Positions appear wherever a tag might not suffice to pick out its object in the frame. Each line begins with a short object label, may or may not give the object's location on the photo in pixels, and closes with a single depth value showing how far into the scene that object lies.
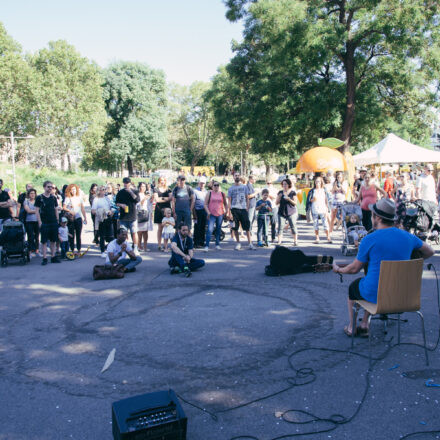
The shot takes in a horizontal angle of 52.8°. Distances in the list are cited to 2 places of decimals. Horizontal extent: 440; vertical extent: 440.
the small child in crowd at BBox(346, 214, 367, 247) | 10.37
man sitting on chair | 4.54
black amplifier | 2.97
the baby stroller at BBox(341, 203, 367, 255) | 10.41
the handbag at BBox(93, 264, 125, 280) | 9.00
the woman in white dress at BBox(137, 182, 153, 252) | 11.97
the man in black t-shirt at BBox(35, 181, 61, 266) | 10.58
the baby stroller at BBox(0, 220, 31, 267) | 10.90
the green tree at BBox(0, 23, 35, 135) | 43.78
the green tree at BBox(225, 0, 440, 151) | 21.08
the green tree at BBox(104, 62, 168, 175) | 53.69
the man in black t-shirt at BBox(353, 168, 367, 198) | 13.69
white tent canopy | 18.78
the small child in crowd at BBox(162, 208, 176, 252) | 11.91
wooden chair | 4.33
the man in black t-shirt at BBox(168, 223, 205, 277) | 9.35
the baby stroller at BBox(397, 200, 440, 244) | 11.24
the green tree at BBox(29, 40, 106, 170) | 45.97
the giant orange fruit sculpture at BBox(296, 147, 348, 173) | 17.67
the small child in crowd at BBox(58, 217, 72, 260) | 11.34
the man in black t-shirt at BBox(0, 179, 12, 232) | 11.88
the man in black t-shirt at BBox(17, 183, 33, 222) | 12.11
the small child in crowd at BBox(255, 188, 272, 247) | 12.16
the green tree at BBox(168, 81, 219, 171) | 69.50
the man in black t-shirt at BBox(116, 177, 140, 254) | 11.25
